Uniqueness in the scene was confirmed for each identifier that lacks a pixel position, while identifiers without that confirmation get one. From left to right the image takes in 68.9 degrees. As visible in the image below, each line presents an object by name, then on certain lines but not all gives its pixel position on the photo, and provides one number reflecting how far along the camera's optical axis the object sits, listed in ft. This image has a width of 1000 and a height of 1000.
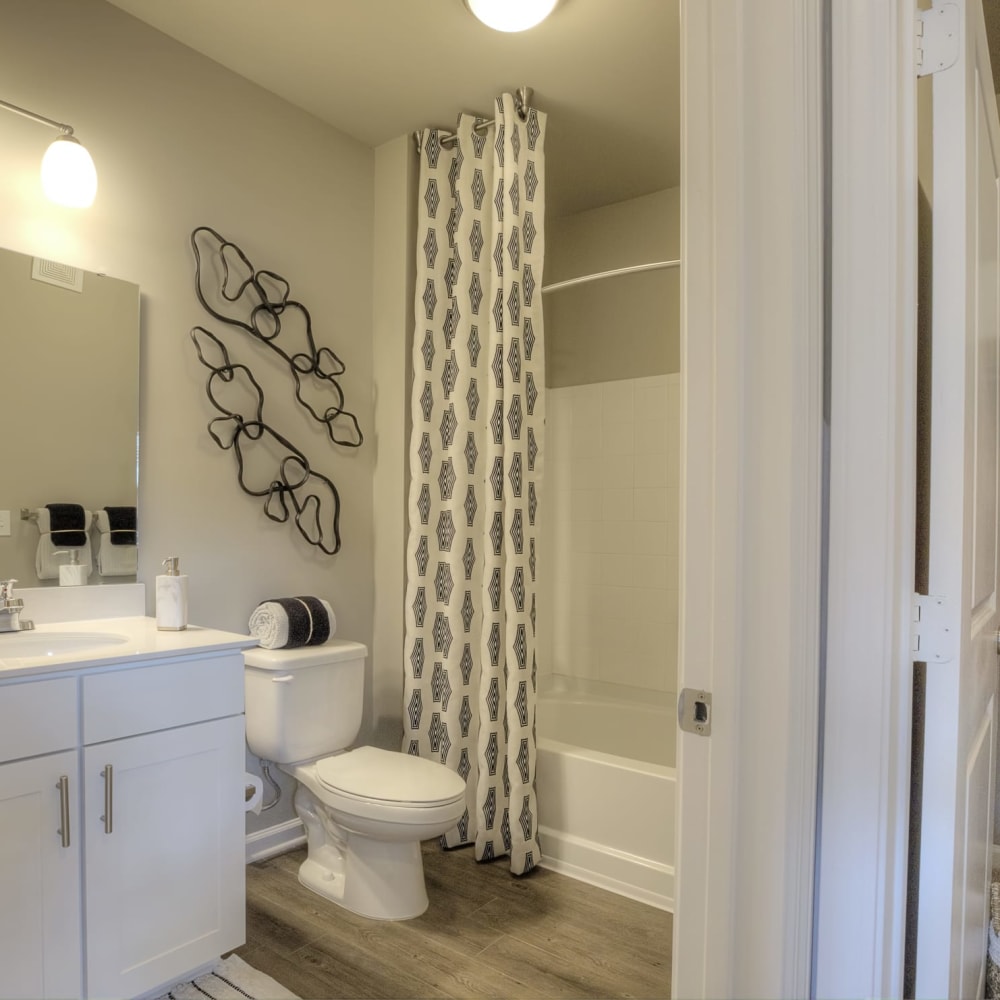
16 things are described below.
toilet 6.53
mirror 6.15
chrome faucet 5.73
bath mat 5.57
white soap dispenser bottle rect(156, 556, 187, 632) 6.23
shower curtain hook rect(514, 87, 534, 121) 7.89
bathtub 7.14
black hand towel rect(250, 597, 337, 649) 7.34
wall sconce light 6.05
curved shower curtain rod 7.93
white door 3.06
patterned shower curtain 7.89
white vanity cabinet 4.62
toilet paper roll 6.81
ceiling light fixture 6.25
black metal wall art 7.58
